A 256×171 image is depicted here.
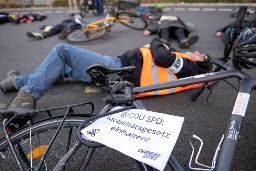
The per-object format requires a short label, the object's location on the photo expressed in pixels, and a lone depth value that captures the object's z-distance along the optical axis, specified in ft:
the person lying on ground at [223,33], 14.00
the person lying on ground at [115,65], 7.25
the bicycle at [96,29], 15.16
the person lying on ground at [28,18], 22.47
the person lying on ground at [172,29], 14.19
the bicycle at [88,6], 23.82
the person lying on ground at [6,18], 22.52
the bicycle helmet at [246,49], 3.64
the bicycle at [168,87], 3.08
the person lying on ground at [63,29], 16.38
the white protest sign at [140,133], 2.86
